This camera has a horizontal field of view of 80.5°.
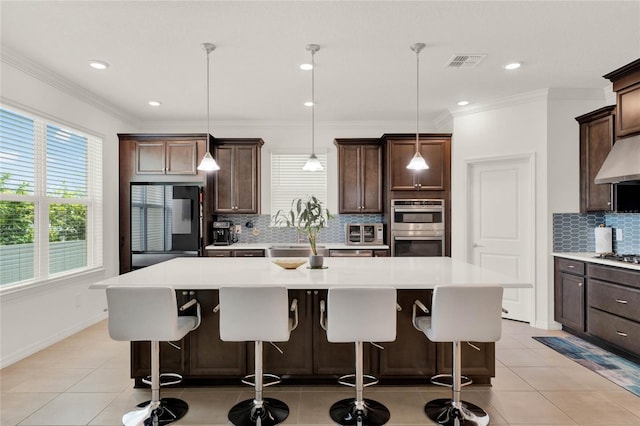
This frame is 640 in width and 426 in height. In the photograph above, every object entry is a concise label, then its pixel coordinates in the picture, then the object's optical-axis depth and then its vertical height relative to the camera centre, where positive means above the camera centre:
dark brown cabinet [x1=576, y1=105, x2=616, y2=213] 3.88 +0.68
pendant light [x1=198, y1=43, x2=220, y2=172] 3.33 +0.46
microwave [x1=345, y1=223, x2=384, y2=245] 5.46 -0.27
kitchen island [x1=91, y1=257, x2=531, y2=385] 2.83 -1.04
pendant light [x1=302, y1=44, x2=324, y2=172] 3.20 +0.53
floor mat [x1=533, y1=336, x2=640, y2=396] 3.01 -1.31
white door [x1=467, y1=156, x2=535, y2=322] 4.63 -0.07
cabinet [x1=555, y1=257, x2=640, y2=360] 3.32 -0.87
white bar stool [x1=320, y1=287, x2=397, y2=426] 2.20 -0.58
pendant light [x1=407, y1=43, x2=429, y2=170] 3.19 +0.49
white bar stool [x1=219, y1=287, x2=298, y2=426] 2.22 -0.58
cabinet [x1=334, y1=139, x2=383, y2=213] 5.52 +0.63
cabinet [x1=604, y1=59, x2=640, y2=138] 3.27 +1.06
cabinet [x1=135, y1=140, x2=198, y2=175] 5.26 +0.82
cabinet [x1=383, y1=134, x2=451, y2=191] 5.30 +0.75
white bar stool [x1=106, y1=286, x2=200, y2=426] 2.20 -0.57
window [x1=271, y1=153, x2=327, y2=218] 5.96 +0.54
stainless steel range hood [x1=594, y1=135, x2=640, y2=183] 3.25 +0.47
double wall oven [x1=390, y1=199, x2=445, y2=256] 5.24 -0.19
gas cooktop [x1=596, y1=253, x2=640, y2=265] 3.49 -0.41
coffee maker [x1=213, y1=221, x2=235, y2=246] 5.58 -0.25
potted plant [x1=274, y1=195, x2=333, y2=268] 2.92 -0.15
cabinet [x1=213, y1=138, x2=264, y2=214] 5.53 +0.58
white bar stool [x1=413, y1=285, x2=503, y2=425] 2.20 -0.58
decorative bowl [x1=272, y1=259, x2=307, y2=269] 3.02 -0.38
